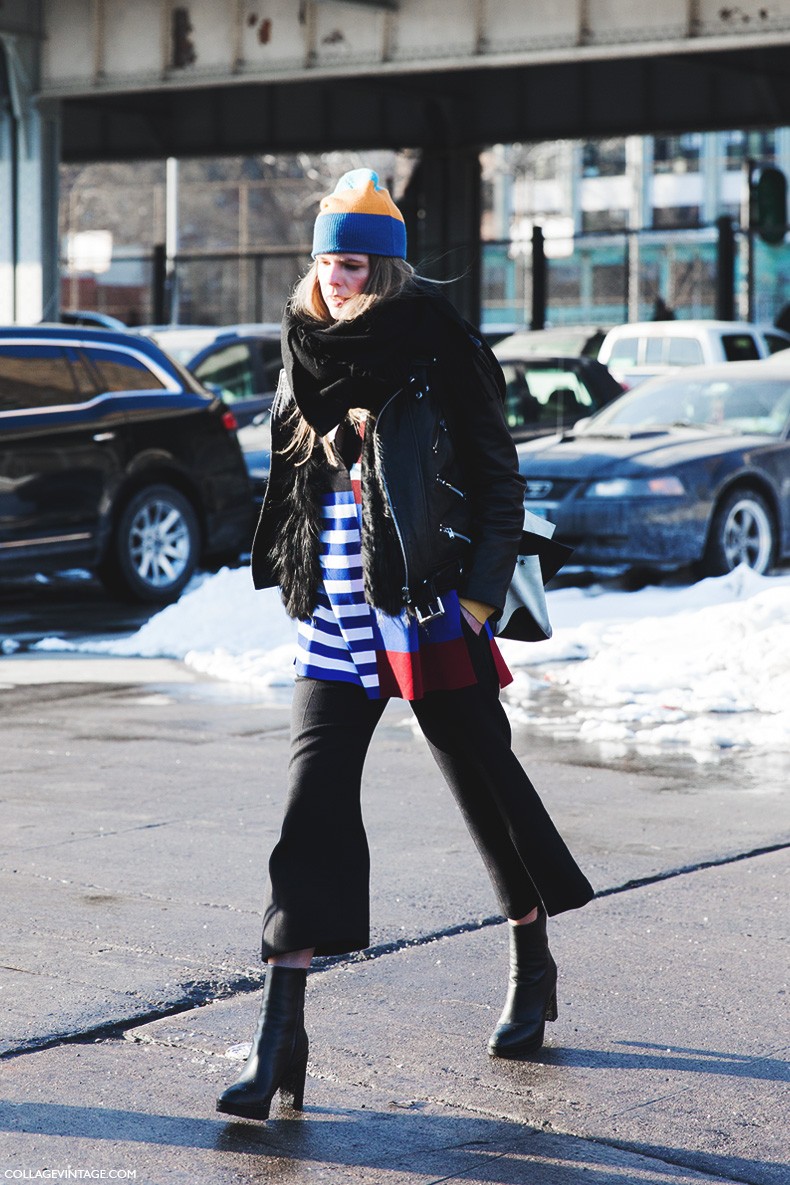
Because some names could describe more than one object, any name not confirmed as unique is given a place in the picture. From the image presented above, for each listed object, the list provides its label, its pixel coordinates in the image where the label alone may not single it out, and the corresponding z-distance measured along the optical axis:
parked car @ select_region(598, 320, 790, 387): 22.89
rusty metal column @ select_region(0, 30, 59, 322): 22.92
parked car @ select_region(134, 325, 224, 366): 18.33
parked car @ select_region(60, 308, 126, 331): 27.03
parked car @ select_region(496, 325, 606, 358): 24.19
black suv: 11.66
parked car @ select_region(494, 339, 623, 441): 16.06
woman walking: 3.78
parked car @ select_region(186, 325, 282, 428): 18.00
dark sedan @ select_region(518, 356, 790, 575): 12.38
